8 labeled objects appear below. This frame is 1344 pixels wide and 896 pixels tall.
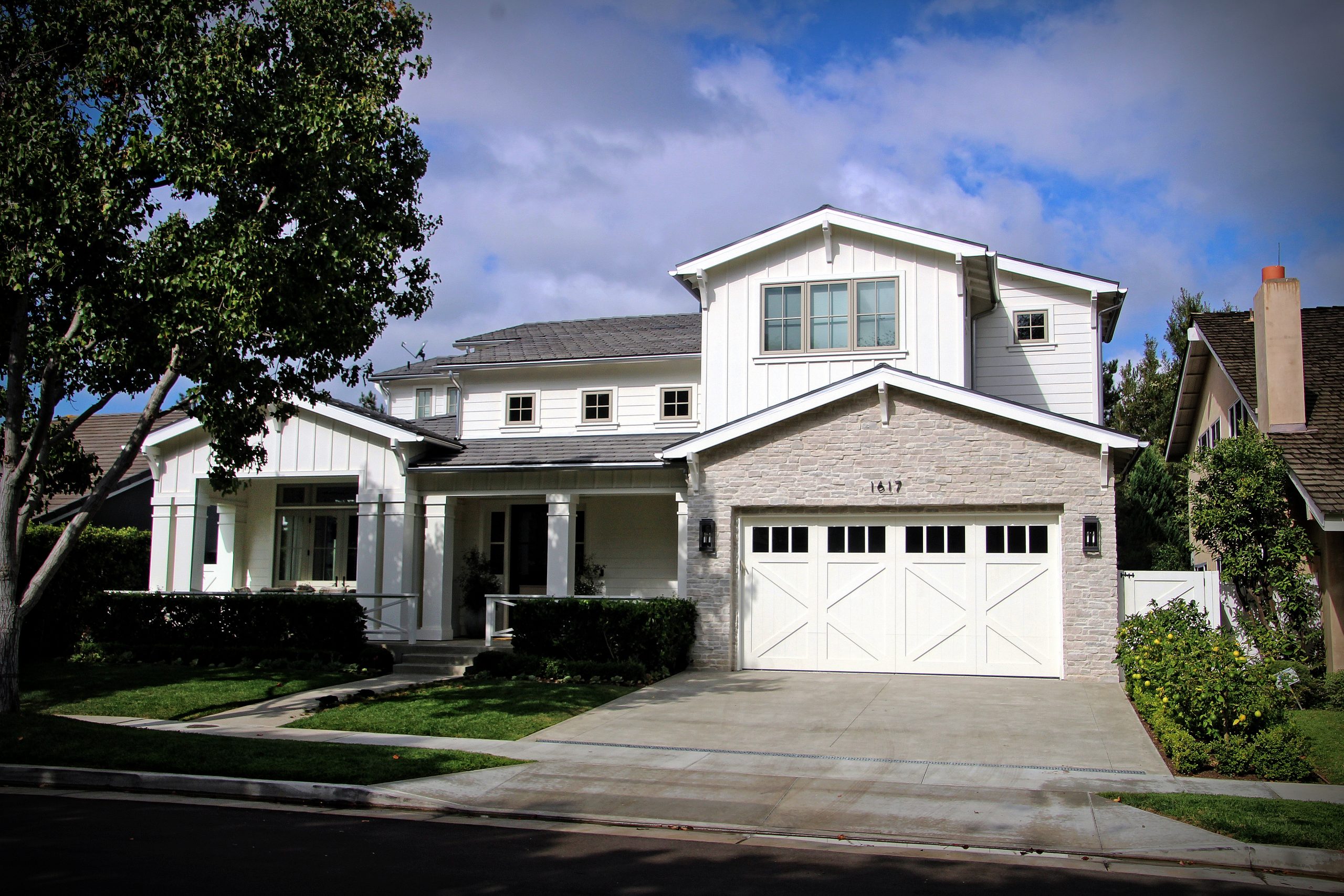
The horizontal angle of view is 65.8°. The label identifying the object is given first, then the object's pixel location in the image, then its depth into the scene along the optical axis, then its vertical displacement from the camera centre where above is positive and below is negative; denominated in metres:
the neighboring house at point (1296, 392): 14.58 +2.51
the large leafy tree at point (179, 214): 11.36 +3.74
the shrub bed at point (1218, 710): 9.66 -1.67
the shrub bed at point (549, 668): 15.24 -1.95
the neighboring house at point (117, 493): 23.44 +1.02
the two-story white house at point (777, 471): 15.62 +1.16
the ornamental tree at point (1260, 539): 14.80 +0.06
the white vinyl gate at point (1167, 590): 15.24 -0.71
